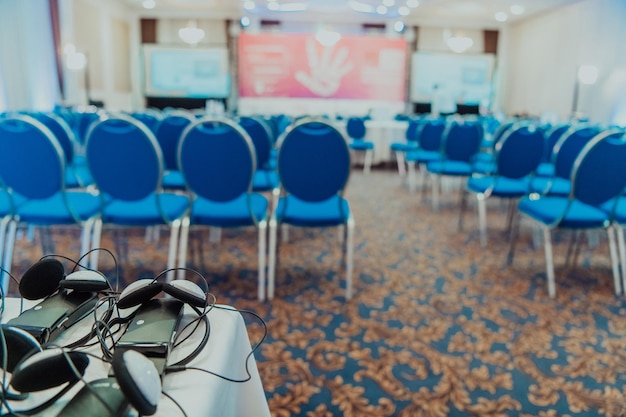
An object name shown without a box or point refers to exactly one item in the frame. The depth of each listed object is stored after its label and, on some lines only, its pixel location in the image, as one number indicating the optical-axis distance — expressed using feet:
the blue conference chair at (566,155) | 10.43
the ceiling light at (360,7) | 34.97
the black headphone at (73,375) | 1.77
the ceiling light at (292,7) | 35.73
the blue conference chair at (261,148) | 11.55
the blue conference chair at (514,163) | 10.84
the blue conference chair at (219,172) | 7.63
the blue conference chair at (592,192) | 7.92
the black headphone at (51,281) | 2.81
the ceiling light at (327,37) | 38.58
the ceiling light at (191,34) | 36.86
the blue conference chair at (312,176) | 7.73
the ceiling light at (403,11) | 36.14
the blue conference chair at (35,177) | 7.46
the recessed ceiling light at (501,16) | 37.70
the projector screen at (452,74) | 42.70
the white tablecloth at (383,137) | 25.98
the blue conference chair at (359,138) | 24.67
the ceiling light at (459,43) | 38.86
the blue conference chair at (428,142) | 18.58
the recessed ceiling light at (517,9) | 34.00
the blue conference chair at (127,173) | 7.52
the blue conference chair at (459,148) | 14.76
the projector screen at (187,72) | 41.52
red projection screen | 41.39
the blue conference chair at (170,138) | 11.68
